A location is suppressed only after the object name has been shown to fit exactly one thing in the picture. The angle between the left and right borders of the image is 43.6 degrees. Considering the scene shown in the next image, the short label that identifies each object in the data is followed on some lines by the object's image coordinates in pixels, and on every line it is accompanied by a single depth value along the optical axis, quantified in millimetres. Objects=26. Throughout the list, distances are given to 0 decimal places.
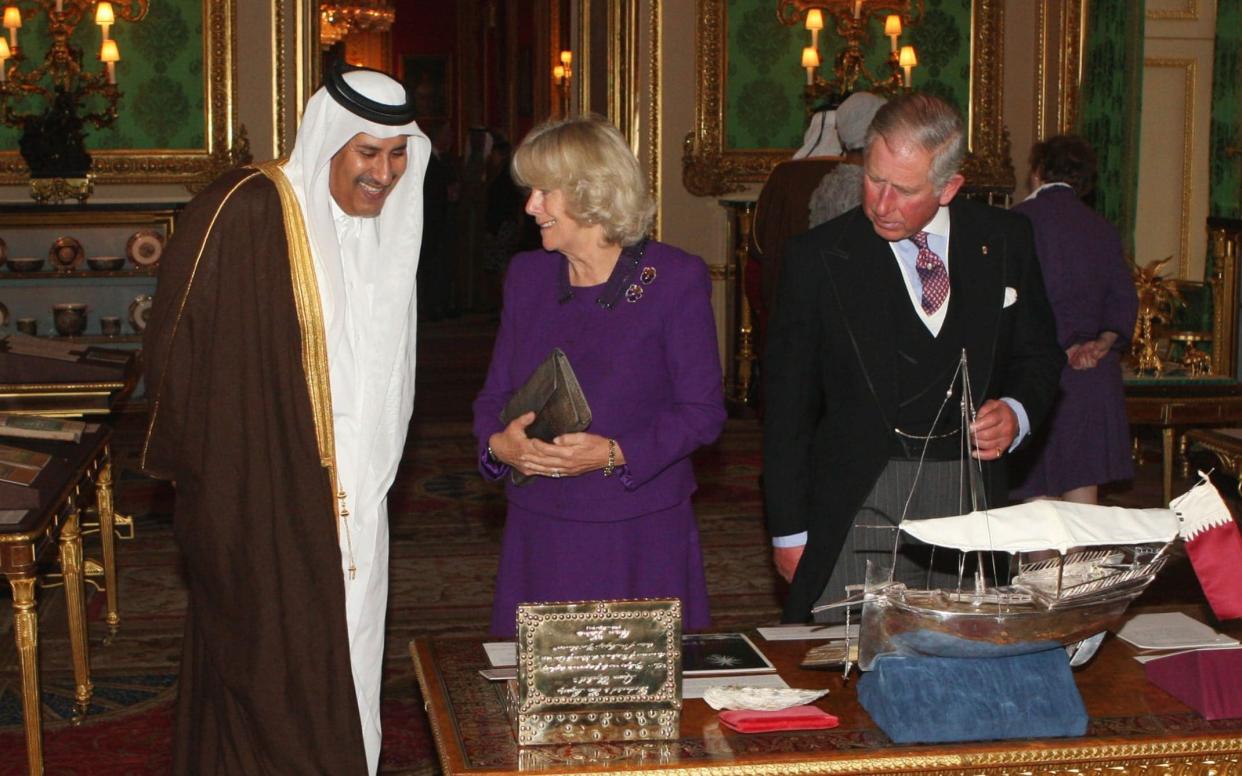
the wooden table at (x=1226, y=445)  5375
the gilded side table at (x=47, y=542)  3715
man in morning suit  3121
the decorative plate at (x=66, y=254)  9555
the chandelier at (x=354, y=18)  19609
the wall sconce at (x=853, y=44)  10648
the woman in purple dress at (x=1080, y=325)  5582
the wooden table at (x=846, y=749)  2289
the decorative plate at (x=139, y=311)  9609
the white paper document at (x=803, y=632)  2896
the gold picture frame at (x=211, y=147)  10266
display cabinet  9477
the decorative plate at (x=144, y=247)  9711
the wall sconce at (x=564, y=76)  16750
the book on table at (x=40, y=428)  4492
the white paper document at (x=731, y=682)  2605
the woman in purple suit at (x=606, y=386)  3213
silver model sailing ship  2383
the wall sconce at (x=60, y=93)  9750
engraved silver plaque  2330
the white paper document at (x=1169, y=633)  2799
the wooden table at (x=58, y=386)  5215
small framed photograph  2693
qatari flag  2568
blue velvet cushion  2391
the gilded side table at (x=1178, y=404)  7160
